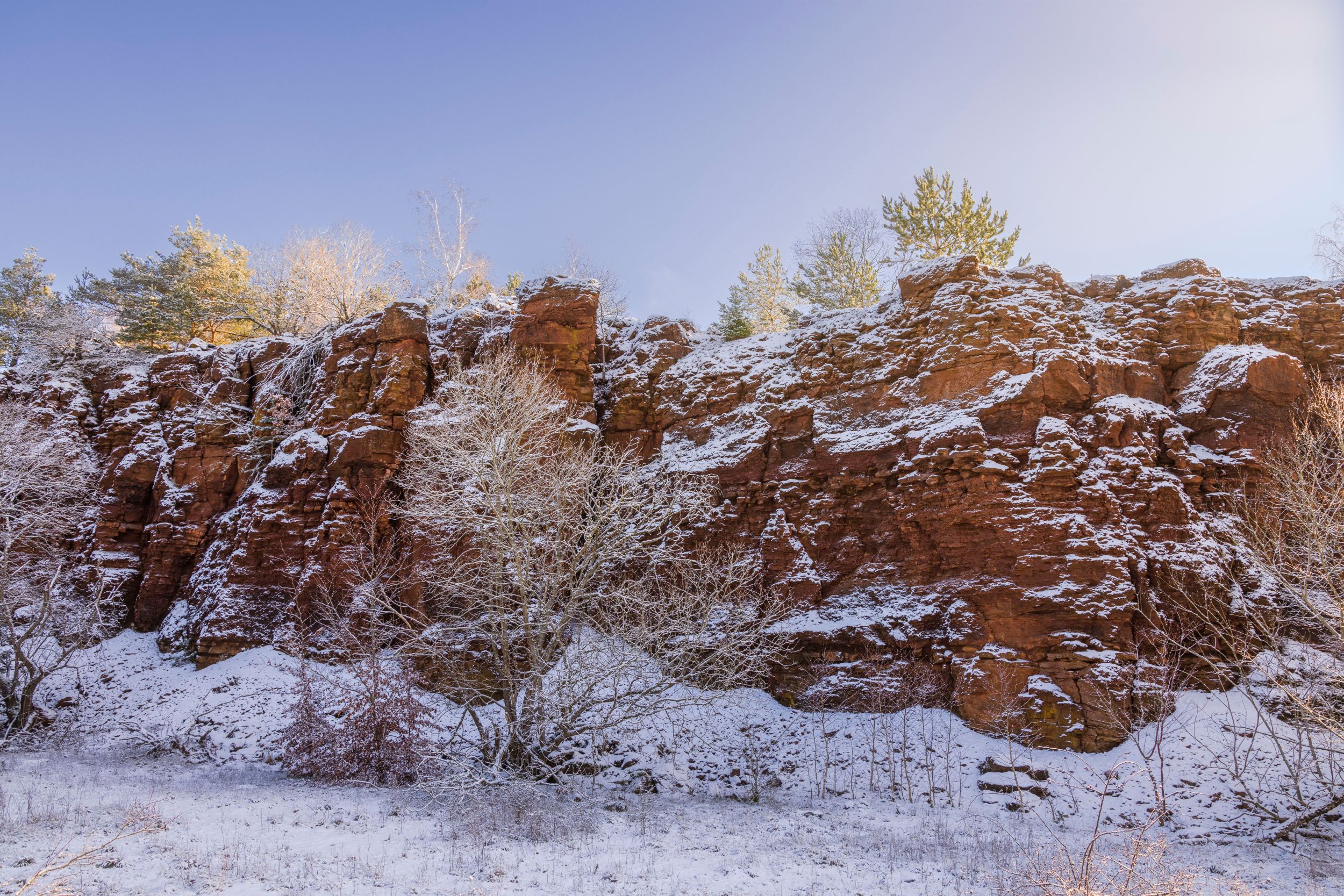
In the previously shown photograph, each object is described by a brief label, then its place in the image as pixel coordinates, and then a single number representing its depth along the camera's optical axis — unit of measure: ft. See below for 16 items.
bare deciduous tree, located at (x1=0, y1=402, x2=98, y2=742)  61.31
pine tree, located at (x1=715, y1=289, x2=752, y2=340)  95.55
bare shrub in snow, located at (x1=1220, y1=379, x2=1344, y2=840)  41.78
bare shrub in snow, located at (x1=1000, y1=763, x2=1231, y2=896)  24.23
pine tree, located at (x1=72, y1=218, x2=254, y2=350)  111.65
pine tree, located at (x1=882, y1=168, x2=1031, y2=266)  109.09
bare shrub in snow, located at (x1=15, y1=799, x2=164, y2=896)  25.30
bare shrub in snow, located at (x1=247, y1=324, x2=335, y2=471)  82.58
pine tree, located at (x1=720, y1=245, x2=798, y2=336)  133.80
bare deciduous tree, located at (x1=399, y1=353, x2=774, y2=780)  49.52
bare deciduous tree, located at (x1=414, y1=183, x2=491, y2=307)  115.65
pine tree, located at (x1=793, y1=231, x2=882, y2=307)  121.19
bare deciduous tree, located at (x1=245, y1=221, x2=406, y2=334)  107.65
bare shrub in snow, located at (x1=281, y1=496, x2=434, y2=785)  50.85
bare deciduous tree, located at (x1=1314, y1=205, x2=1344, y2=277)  78.79
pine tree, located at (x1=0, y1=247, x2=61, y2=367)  105.70
